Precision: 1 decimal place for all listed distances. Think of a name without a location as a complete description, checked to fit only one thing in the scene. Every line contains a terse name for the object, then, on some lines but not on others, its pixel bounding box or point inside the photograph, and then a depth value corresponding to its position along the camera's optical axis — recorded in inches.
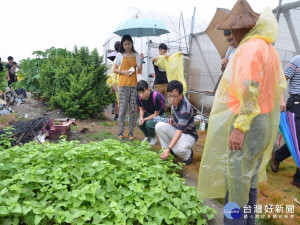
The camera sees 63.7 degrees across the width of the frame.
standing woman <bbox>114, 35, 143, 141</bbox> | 174.4
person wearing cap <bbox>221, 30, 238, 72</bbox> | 121.5
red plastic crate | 173.3
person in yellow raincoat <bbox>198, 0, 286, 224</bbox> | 64.6
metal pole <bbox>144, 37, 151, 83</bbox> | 347.7
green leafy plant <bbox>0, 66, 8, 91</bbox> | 314.3
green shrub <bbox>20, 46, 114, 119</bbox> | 243.4
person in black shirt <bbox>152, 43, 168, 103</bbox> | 217.1
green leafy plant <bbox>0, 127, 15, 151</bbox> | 109.8
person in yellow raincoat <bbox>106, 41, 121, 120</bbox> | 240.9
